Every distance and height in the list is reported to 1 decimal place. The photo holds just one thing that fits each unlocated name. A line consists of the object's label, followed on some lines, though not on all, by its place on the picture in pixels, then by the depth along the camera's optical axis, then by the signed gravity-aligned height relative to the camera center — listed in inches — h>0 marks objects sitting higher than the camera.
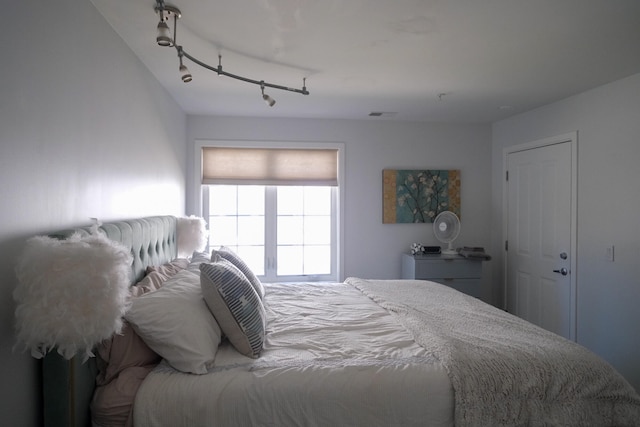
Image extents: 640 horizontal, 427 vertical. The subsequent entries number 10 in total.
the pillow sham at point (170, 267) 78.4 -12.9
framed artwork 157.6 +9.5
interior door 123.6 -6.6
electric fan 152.5 -5.1
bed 50.6 -24.6
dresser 145.4 -22.9
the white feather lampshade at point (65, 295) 38.9 -9.3
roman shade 151.3 +20.9
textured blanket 53.9 -26.2
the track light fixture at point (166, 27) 57.6 +37.1
